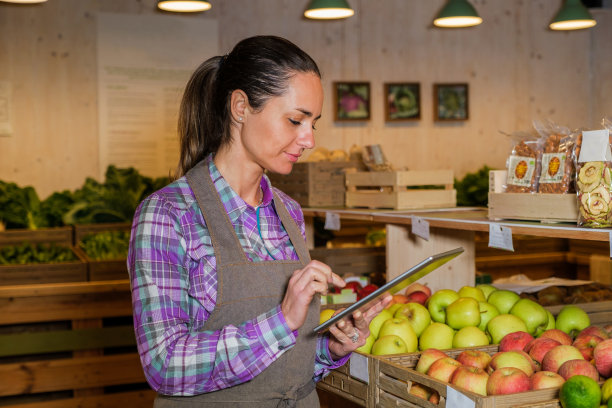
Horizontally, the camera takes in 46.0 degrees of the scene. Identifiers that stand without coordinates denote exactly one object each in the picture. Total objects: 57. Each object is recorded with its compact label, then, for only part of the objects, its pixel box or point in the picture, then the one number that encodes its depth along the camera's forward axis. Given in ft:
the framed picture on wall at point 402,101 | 22.39
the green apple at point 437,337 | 7.50
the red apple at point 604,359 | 6.12
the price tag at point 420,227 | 8.86
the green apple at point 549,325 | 7.79
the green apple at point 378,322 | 8.00
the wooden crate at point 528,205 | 7.21
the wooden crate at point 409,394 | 5.42
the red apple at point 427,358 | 6.72
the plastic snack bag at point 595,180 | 6.62
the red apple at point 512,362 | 6.26
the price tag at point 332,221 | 11.21
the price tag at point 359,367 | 7.02
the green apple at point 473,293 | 8.51
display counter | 10.03
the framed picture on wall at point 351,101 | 21.71
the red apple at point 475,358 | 6.70
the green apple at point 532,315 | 7.77
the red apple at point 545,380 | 5.77
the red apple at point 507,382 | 5.76
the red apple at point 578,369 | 5.92
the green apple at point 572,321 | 7.83
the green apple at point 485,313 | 7.92
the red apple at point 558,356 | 6.28
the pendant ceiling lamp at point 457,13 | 18.28
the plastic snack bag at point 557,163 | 7.38
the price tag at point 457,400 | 5.54
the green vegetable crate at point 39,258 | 13.07
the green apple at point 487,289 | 8.83
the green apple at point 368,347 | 7.60
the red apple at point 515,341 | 6.96
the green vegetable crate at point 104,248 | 13.39
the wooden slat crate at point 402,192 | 10.85
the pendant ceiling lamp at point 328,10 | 17.03
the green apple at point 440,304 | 8.25
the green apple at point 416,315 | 8.00
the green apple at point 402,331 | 7.56
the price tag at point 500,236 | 7.38
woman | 4.70
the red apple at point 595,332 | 7.11
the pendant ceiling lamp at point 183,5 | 16.01
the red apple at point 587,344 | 6.65
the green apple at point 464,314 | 7.75
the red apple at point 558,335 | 7.14
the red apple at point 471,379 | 6.04
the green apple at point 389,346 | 7.25
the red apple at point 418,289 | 9.46
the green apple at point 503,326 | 7.50
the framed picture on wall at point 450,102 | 23.06
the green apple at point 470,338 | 7.39
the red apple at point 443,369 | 6.39
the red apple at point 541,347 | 6.62
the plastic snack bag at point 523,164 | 7.93
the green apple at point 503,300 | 8.27
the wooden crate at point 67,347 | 12.50
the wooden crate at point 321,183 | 12.49
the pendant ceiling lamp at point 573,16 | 18.60
